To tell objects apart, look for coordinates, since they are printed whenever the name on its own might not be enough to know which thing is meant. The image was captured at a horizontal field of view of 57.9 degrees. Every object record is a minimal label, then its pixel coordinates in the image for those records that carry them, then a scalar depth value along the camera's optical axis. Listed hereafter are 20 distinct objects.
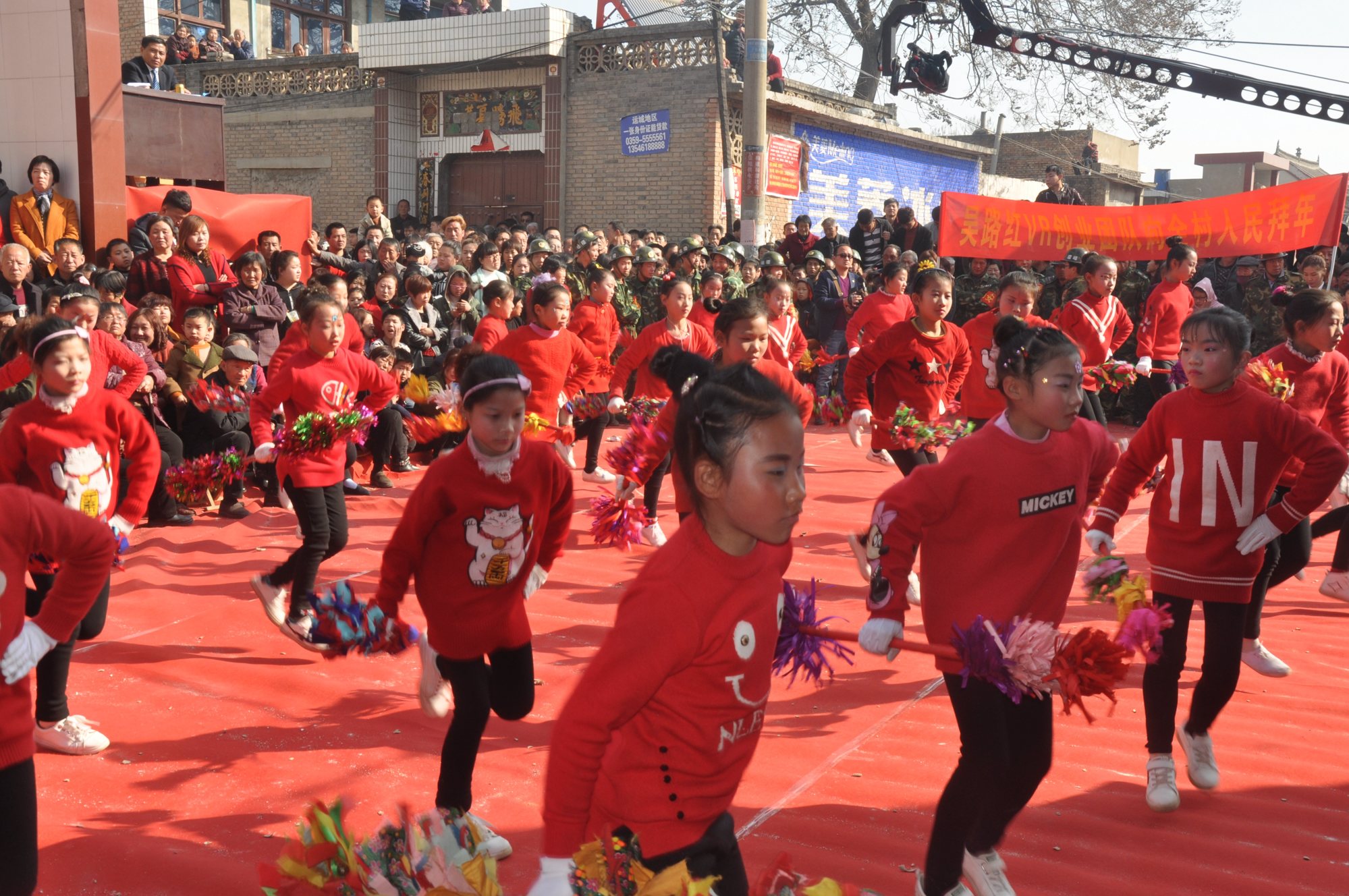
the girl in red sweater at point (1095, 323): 10.64
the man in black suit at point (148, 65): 13.73
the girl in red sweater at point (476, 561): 3.98
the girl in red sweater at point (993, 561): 3.44
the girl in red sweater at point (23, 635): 2.85
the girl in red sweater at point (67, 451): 4.82
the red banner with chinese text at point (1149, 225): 14.16
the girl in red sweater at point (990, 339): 9.35
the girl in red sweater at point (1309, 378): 6.09
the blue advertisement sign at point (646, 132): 21.84
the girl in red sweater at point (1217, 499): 4.37
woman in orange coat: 11.22
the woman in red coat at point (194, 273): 10.50
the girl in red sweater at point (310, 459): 6.34
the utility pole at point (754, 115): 14.29
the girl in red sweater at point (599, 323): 12.02
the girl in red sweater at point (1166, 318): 11.45
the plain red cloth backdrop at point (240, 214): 12.63
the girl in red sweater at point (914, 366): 7.77
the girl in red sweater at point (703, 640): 2.42
